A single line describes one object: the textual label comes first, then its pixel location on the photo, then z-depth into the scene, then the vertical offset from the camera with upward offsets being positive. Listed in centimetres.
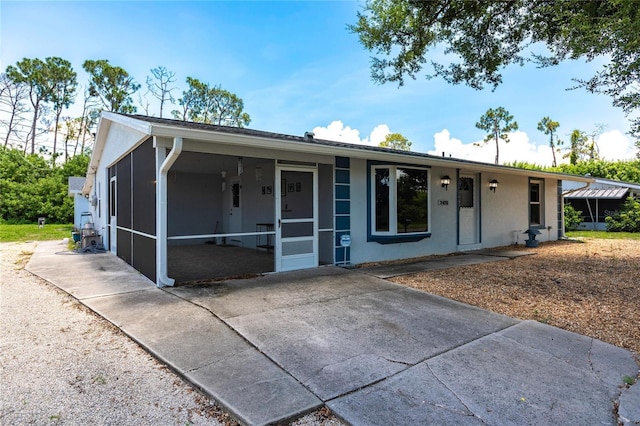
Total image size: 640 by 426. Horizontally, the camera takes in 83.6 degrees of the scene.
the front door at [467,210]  913 -1
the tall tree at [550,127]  2839 +657
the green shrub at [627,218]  1464 -40
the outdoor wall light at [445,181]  852 +69
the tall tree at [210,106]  2541 +773
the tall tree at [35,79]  2222 +848
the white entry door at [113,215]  841 -8
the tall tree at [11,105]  2245 +697
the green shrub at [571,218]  1616 -40
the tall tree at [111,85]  2330 +845
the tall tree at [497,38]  407 +330
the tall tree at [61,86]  2320 +844
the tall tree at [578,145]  2677 +492
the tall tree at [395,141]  3722 +723
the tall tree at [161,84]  2375 +865
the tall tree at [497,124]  2809 +676
